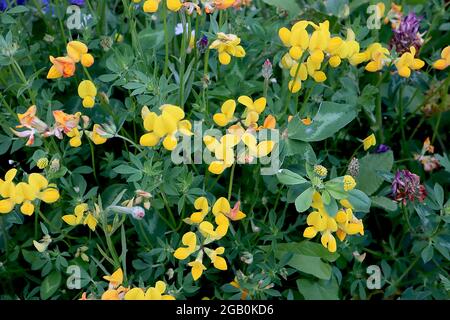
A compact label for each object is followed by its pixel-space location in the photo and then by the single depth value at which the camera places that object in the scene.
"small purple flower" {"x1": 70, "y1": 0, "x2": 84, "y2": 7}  0.63
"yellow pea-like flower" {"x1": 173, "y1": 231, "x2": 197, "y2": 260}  0.51
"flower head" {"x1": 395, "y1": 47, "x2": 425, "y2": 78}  0.56
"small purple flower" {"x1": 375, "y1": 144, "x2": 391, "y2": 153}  0.61
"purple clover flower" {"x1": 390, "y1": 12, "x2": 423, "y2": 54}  0.58
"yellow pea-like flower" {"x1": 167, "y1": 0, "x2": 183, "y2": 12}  0.51
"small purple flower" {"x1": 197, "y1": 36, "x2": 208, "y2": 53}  0.55
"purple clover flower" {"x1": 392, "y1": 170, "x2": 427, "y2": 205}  0.55
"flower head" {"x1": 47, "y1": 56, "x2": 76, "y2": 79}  0.52
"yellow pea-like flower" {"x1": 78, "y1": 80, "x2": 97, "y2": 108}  0.53
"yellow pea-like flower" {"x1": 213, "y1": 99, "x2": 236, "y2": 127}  0.52
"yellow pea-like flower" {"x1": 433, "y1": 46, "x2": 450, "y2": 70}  0.57
